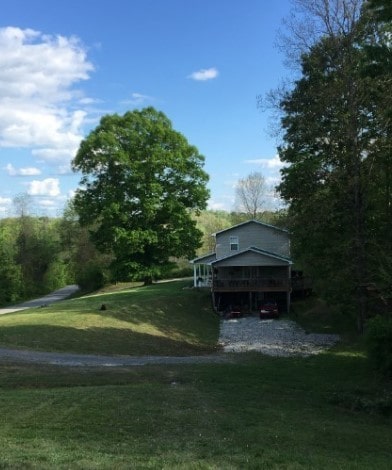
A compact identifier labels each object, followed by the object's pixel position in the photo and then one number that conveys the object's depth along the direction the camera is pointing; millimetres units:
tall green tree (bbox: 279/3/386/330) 23250
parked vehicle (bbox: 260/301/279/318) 37500
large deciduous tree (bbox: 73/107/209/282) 49531
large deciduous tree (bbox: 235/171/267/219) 82250
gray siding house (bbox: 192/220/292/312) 40062
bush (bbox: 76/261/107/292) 61375
